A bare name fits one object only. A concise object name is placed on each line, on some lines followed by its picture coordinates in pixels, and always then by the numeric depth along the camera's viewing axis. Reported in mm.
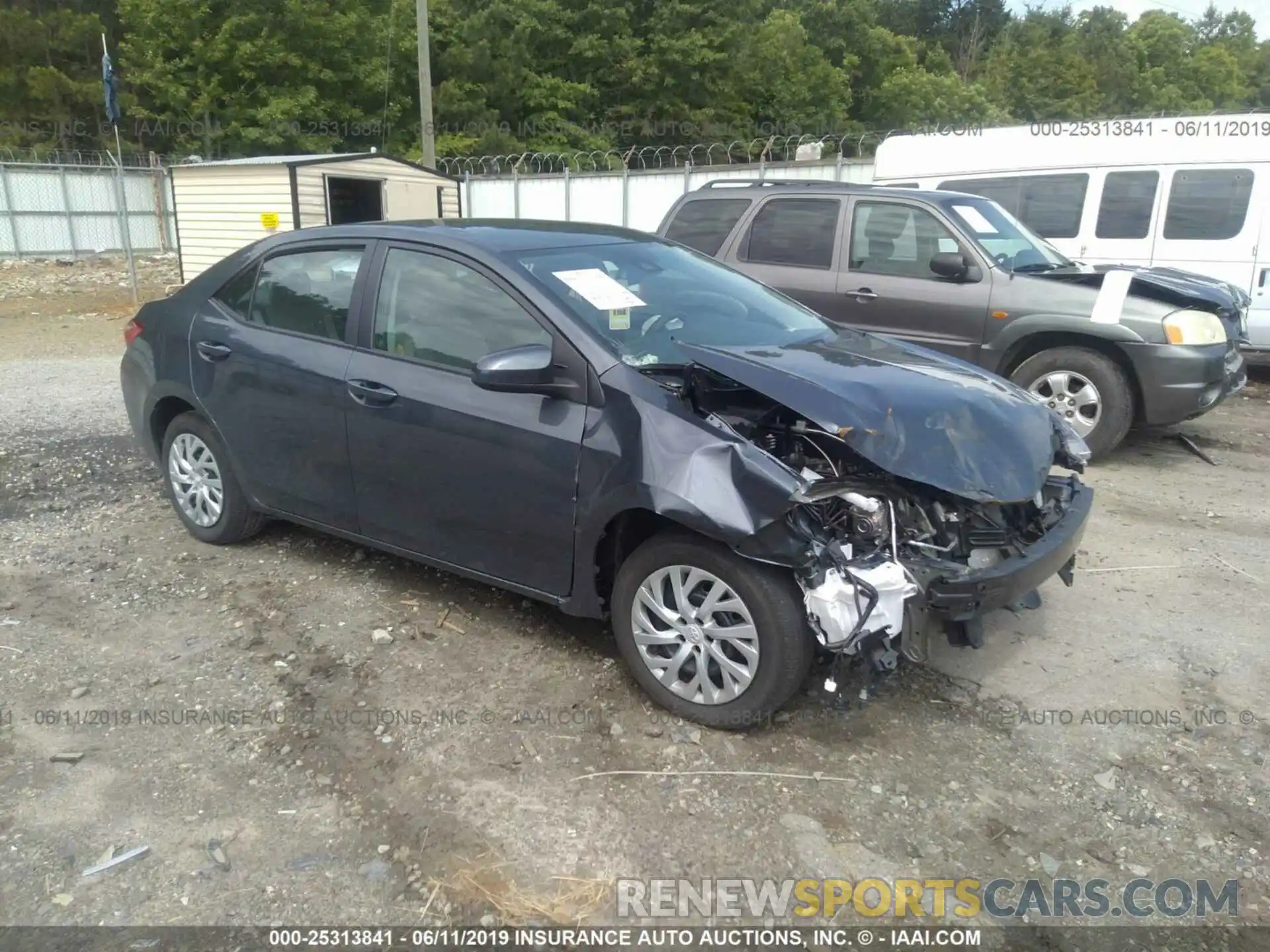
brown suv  6230
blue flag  14273
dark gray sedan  3082
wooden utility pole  17203
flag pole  16094
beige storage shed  14969
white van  8906
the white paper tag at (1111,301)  6207
